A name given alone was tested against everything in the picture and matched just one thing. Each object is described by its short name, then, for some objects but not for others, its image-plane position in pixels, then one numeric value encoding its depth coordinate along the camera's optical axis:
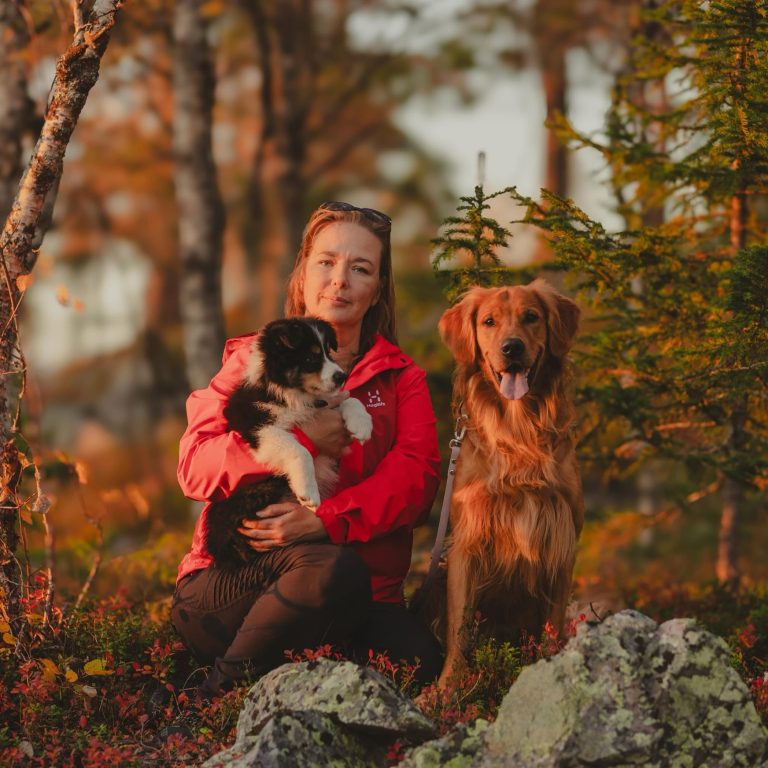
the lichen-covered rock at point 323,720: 2.87
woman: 3.71
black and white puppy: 3.92
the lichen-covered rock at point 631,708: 2.71
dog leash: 4.31
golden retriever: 4.19
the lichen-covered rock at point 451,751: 2.84
